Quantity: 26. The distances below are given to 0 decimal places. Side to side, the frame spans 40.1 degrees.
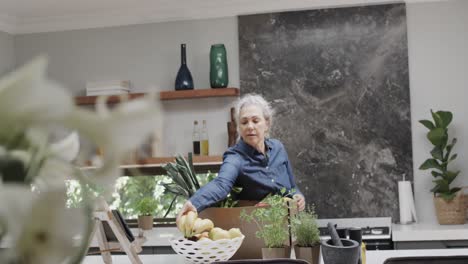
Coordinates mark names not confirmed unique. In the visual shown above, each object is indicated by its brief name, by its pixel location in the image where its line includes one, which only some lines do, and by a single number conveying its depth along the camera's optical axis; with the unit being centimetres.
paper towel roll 509
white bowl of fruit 230
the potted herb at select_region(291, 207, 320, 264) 226
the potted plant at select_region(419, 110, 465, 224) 498
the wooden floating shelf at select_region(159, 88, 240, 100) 541
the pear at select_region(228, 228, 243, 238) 234
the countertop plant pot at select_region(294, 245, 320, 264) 225
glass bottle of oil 553
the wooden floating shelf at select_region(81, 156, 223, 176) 539
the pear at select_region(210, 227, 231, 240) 232
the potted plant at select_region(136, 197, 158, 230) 569
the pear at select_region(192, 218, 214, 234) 233
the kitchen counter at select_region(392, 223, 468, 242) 472
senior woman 297
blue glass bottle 551
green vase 543
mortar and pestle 195
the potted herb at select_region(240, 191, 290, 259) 230
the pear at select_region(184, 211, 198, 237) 233
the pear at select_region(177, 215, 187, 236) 235
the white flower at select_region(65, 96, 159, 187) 33
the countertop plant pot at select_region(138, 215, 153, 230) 568
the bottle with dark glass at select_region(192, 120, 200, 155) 555
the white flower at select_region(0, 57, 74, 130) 33
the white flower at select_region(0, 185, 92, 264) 31
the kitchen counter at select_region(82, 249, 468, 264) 247
